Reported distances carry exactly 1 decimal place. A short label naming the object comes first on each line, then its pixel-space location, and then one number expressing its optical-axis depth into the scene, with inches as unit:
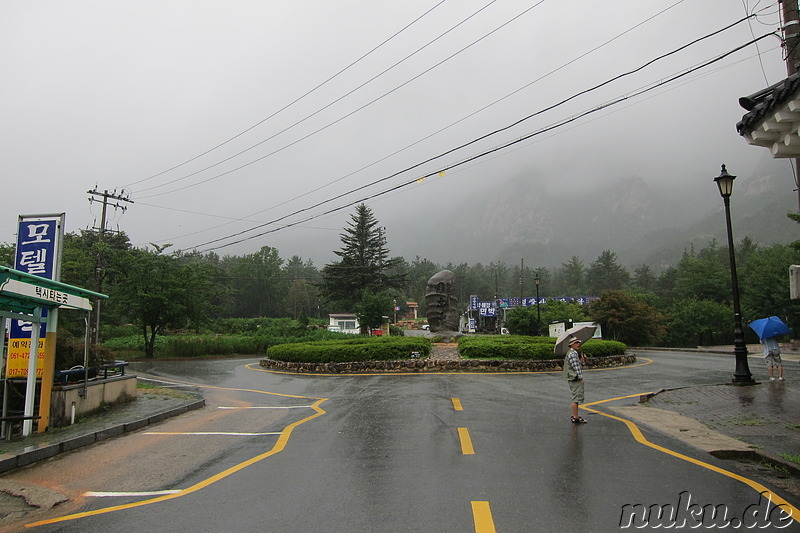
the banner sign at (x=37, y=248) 416.5
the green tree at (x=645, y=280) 4124.0
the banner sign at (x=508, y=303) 2672.2
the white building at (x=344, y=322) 2662.4
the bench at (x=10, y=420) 319.0
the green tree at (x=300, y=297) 4320.9
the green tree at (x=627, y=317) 1471.5
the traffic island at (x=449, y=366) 724.0
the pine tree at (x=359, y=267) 2423.7
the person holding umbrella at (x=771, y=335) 511.3
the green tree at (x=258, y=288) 4256.9
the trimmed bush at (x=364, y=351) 765.3
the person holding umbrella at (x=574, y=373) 350.9
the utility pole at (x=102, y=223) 1184.8
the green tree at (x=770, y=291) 1451.8
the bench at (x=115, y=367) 476.7
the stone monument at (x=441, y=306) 1261.1
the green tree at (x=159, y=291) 1192.8
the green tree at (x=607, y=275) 4333.2
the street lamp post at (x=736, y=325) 502.4
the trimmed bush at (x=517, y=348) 745.6
